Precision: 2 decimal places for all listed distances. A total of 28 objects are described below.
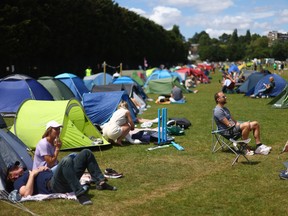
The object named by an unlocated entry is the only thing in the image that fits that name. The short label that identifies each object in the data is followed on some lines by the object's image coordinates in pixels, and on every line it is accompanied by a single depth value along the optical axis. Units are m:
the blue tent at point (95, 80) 26.98
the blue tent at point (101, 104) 14.02
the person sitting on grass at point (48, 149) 7.20
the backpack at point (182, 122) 13.61
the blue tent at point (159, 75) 32.84
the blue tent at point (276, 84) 24.25
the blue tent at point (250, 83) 26.01
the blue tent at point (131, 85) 19.80
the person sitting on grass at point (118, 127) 11.01
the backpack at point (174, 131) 12.57
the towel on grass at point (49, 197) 6.56
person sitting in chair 9.70
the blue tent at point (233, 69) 44.32
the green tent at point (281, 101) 19.44
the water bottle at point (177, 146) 10.52
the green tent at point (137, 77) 32.86
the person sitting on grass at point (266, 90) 24.25
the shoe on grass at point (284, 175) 7.71
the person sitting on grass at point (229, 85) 27.94
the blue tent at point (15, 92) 16.17
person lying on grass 6.53
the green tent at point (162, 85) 28.08
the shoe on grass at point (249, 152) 9.83
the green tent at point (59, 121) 10.29
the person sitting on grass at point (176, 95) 22.72
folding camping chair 8.89
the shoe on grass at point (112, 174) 8.00
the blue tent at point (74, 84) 21.54
